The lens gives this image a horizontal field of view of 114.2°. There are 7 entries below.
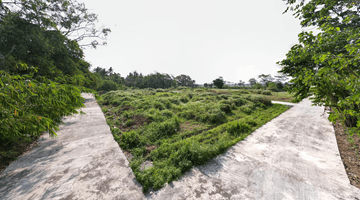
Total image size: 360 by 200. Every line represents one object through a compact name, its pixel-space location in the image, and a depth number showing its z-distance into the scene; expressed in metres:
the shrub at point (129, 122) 6.08
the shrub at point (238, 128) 4.93
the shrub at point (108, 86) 28.66
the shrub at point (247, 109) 8.02
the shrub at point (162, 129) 4.76
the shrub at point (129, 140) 4.05
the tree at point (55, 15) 4.64
